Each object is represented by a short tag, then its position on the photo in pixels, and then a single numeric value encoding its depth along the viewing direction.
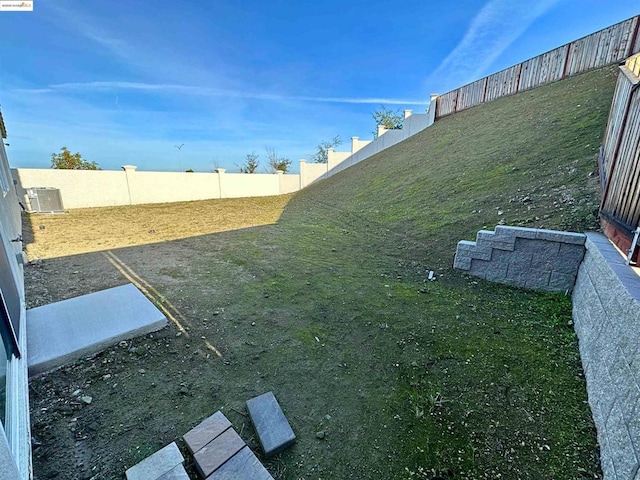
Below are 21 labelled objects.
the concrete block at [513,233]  3.29
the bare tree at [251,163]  21.34
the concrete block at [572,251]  2.99
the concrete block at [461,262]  3.86
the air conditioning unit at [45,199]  8.55
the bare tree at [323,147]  23.83
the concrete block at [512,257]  3.36
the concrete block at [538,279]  3.25
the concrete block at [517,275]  3.39
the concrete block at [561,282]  3.09
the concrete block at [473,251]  3.64
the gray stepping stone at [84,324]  2.09
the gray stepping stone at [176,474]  1.31
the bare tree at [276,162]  20.19
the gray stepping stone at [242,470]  1.37
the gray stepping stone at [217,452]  1.40
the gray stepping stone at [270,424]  1.57
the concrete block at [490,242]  3.46
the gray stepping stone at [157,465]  1.32
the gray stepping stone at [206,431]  1.50
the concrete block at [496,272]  3.54
